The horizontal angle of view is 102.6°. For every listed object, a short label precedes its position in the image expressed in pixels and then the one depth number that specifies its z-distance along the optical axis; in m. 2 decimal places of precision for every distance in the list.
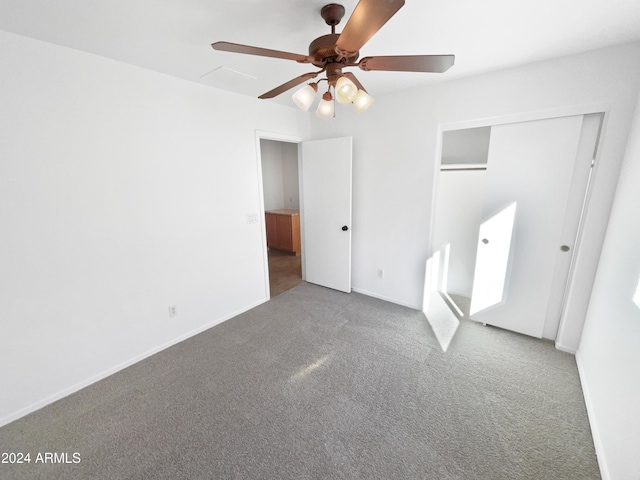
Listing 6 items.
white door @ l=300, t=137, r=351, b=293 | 3.15
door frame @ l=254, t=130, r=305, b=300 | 2.88
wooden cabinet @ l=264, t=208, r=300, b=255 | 4.86
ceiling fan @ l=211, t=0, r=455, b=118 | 0.99
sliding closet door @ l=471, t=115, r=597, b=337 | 2.07
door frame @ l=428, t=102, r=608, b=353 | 1.90
